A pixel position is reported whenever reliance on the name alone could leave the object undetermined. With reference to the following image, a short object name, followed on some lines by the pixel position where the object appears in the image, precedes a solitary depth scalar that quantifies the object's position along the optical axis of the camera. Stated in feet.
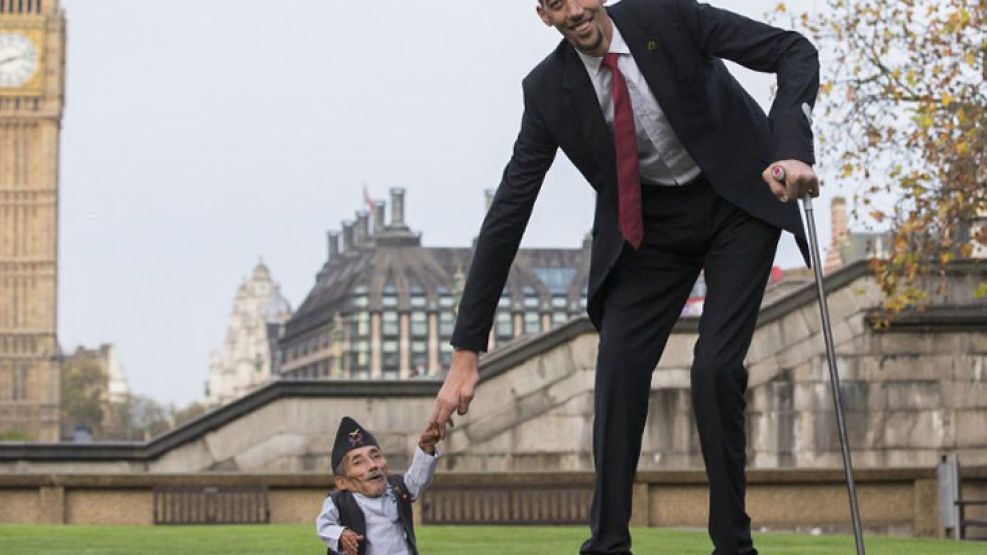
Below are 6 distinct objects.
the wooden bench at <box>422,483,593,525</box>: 63.26
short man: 26.81
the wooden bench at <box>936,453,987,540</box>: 61.00
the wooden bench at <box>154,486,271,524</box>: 63.87
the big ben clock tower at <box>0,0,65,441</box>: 554.05
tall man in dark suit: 21.20
